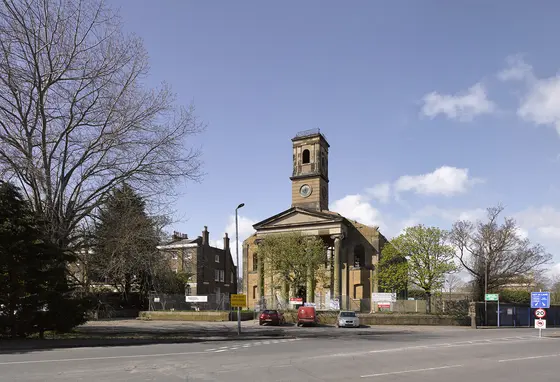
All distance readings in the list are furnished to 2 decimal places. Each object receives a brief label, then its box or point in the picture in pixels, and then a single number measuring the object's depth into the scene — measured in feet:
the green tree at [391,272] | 169.27
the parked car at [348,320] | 135.23
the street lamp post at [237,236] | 98.21
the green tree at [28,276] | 72.79
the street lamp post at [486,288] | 161.27
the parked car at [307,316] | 141.08
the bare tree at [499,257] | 195.93
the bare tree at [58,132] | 73.51
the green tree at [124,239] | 85.10
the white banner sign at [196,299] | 161.79
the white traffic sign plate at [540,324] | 100.92
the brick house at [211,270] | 238.27
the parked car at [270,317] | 138.21
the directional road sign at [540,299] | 106.52
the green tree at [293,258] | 180.09
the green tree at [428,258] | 159.33
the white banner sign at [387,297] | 158.61
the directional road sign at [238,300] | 99.08
